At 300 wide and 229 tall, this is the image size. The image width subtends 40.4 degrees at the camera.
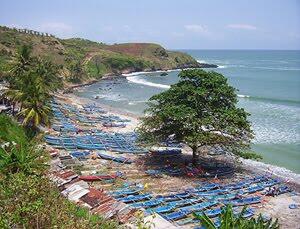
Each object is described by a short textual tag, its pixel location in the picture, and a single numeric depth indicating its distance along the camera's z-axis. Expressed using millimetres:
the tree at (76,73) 95288
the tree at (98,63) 116200
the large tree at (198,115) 30438
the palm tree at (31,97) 34094
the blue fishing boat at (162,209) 23812
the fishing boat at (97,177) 28569
